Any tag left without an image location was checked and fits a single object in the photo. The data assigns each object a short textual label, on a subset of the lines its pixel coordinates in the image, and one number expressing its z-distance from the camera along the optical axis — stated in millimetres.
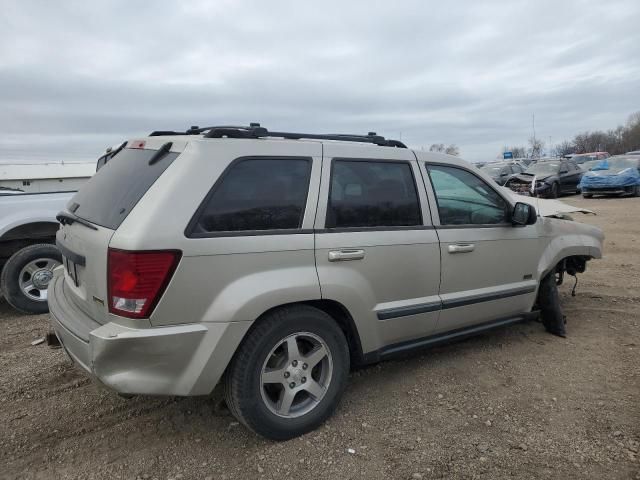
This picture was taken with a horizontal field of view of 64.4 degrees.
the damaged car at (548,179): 19123
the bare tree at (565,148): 72694
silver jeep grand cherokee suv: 2643
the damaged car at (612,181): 18719
